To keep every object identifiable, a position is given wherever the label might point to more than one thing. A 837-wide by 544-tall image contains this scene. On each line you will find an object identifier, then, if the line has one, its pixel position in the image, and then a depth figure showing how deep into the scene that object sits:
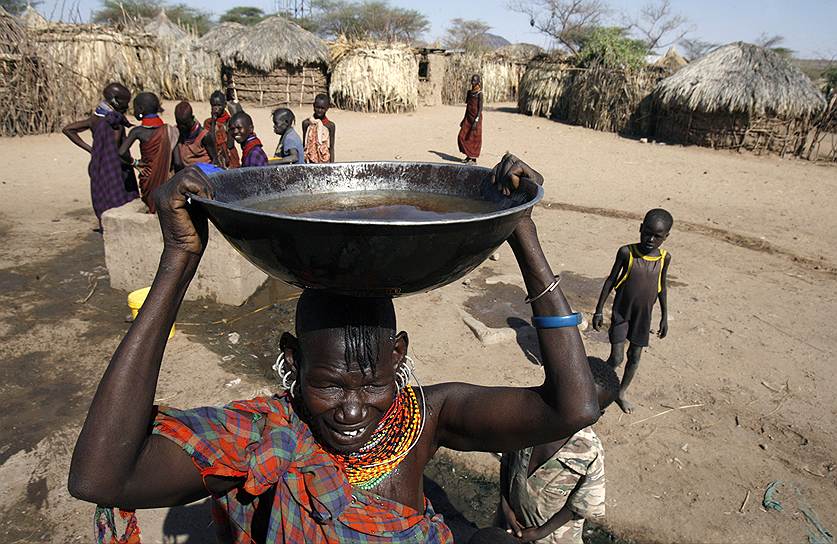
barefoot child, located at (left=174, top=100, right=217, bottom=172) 5.88
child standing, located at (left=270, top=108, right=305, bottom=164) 6.25
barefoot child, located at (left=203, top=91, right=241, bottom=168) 6.53
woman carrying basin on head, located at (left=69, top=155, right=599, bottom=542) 1.03
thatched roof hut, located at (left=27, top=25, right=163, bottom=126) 12.87
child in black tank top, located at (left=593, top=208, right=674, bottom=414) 3.66
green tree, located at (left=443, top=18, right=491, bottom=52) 59.59
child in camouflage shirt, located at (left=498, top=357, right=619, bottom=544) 2.03
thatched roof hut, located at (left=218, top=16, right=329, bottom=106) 18.53
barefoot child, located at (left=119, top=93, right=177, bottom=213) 5.67
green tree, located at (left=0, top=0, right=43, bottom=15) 33.06
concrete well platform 4.88
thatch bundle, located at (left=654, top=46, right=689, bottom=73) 23.20
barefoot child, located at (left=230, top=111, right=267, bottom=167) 5.50
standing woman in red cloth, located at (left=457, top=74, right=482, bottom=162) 10.86
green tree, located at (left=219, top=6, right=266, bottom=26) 43.12
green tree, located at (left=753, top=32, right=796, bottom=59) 35.14
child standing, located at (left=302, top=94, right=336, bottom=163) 7.25
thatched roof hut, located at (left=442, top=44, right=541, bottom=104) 24.03
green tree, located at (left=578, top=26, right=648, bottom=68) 16.55
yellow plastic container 4.17
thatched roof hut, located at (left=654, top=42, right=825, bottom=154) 13.16
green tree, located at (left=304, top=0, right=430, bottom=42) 45.19
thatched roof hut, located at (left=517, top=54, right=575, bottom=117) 18.11
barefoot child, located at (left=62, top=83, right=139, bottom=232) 5.94
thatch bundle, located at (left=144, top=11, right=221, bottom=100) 17.95
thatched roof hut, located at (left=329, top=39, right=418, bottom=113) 18.84
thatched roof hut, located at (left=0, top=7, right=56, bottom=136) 11.92
